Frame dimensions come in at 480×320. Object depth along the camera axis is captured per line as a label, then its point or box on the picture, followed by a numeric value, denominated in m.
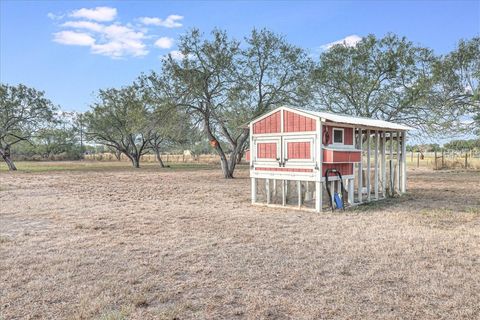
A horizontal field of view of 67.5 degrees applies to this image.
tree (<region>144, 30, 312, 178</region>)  18.09
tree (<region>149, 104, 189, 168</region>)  17.91
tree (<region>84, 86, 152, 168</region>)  31.19
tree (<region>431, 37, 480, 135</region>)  18.23
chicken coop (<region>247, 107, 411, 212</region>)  8.66
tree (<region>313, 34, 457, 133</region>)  18.14
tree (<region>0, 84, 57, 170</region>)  27.09
